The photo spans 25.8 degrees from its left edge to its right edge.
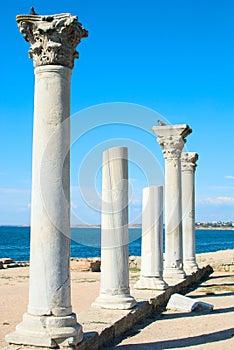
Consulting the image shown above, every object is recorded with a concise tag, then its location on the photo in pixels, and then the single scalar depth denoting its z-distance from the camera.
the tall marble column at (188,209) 20.67
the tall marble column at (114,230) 10.53
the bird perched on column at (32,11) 7.98
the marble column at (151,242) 13.75
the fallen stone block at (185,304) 12.82
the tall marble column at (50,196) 7.37
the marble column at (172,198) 16.83
